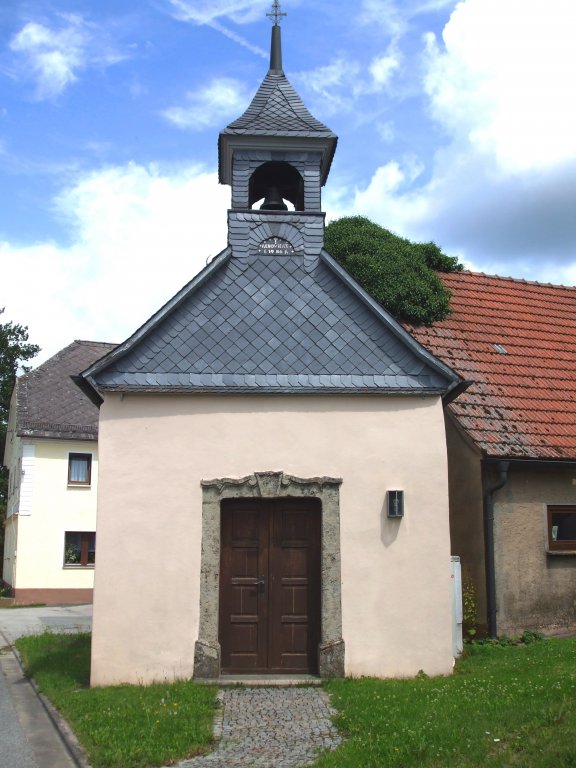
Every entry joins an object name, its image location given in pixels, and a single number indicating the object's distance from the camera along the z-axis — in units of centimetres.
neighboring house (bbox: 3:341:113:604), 2698
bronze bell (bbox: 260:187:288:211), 1274
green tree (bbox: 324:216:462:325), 1616
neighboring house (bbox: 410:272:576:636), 1305
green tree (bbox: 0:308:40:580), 4419
